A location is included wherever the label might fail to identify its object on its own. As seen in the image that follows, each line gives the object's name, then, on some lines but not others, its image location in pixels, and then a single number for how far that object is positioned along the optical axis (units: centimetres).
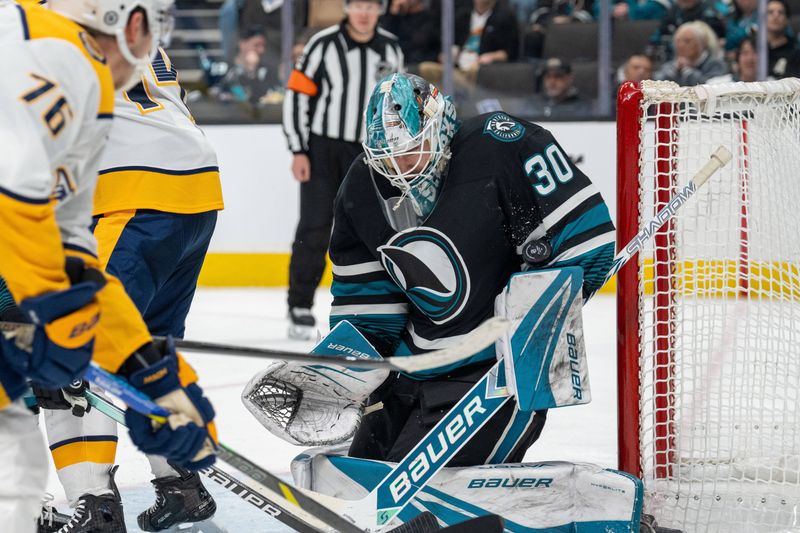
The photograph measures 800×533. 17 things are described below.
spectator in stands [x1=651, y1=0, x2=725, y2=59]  1276
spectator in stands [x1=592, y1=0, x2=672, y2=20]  1265
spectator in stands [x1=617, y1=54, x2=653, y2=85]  1255
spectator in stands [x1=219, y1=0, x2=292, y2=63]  1296
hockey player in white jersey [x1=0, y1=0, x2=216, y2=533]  294
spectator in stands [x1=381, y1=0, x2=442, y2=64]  1289
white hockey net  510
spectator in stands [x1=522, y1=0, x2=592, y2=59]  1303
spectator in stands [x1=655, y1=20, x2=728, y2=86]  1247
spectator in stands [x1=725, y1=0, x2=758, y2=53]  1234
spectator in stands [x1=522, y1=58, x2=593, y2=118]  1269
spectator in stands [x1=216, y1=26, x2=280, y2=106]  1312
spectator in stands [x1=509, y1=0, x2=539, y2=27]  1330
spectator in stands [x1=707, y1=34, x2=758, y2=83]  1232
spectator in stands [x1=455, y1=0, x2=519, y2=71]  1291
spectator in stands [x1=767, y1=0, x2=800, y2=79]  1216
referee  1006
